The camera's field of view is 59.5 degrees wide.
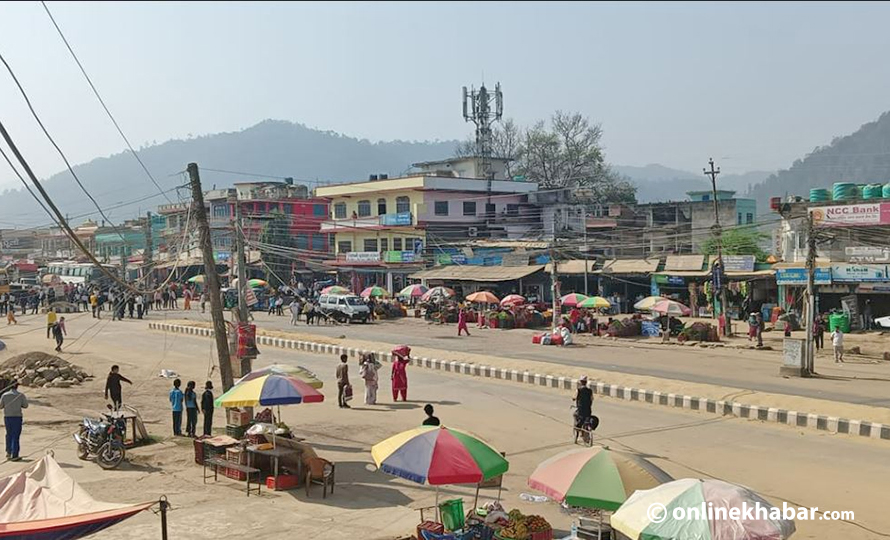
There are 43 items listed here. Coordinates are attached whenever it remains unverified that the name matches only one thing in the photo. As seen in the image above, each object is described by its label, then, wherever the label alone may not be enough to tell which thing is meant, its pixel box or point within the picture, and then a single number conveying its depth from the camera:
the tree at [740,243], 50.97
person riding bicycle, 15.18
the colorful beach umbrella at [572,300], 35.22
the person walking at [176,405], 16.47
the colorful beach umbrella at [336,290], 45.14
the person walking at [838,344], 25.75
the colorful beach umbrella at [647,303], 31.84
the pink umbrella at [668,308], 31.19
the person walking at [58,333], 33.72
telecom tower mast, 78.56
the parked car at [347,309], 42.59
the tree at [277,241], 64.12
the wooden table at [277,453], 12.59
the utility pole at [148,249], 56.06
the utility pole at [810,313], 22.46
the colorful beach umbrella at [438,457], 8.84
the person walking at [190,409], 16.45
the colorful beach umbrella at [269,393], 13.39
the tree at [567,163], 77.81
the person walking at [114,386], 17.56
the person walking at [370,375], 19.75
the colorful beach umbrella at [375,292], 44.03
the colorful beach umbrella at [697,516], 6.83
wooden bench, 12.48
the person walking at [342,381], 19.52
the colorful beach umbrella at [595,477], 8.12
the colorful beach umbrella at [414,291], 45.62
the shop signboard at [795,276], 34.28
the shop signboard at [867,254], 32.53
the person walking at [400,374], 20.16
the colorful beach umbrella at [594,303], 34.16
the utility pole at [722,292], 33.44
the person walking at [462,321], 35.56
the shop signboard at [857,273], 32.19
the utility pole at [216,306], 17.33
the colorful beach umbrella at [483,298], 38.40
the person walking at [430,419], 12.64
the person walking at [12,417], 14.88
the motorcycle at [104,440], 14.01
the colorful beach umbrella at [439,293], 44.47
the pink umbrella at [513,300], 39.84
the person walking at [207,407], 16.22
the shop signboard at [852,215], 33.25
